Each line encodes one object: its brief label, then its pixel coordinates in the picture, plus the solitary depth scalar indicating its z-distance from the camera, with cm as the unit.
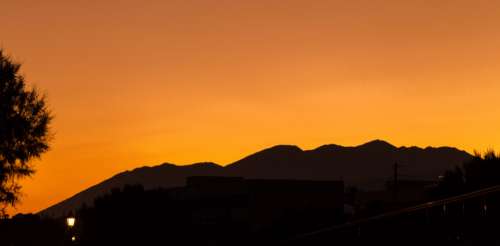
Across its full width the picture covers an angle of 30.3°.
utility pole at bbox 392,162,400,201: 9528
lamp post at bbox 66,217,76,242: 4512
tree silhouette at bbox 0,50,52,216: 3947
